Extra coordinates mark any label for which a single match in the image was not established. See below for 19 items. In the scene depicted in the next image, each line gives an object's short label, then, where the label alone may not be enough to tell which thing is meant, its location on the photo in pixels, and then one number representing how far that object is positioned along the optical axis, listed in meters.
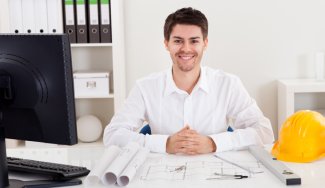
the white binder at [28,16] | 3.76
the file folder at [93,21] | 3.80
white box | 3.86
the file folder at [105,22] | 3.81
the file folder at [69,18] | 3.80
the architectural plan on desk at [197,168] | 1.88
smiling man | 2.68
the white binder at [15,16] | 3.76
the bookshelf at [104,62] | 3.78
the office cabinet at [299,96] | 3.74
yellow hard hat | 2.08
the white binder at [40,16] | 3.76
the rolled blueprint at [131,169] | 1.80
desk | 1.80
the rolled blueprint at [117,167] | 1.81
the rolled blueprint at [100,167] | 1.83
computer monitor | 1.66
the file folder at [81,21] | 3.80
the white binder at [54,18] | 3.77
